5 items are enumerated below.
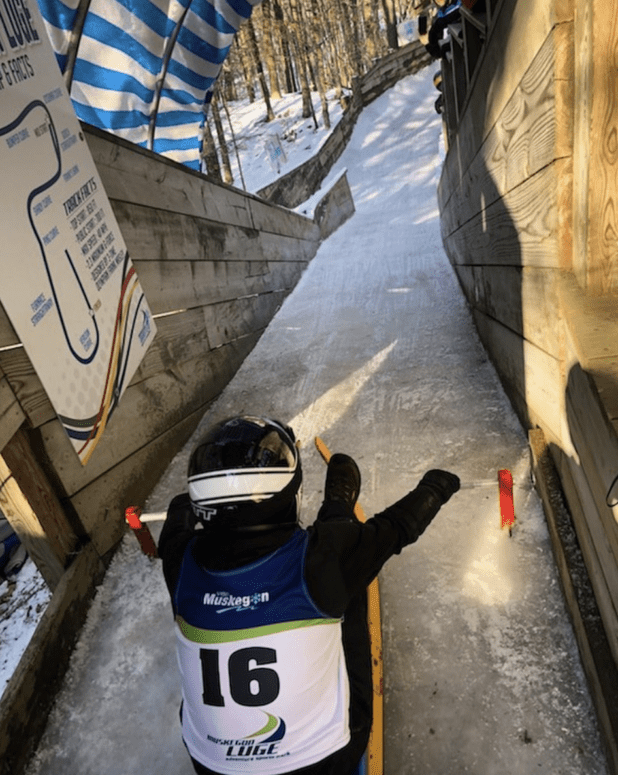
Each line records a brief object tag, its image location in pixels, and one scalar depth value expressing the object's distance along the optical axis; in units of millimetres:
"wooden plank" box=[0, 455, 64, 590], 2252
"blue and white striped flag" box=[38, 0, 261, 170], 4199
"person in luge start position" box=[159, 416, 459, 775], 1296
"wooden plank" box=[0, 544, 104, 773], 1897
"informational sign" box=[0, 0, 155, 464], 2061
